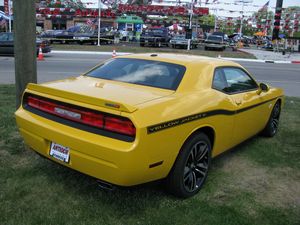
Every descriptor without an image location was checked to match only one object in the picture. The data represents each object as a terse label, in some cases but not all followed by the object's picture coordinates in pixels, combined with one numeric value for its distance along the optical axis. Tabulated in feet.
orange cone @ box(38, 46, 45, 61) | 61.59
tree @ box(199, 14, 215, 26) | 253.03
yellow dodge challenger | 10.39
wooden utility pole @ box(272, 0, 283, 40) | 115.60
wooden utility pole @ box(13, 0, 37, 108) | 14.88
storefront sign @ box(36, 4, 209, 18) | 124.67
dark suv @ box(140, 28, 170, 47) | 117.16
